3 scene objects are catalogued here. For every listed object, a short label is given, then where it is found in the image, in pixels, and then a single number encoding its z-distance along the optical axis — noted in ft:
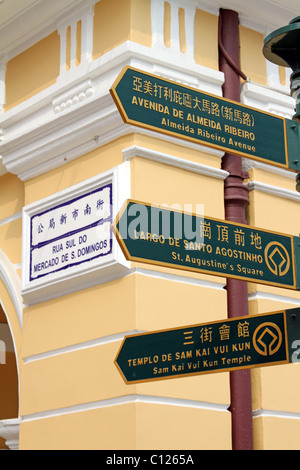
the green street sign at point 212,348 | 10.98
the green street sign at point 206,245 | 10.90
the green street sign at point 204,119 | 11.33
